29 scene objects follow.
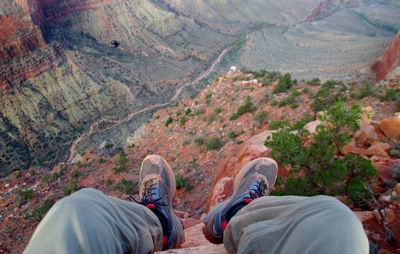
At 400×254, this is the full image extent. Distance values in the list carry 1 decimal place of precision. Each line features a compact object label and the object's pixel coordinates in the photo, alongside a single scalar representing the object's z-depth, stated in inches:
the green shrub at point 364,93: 256.4
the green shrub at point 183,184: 194.5
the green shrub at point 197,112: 363.6
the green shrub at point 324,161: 110.8
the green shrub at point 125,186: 242.1
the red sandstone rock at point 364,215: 87.1
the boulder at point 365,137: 147.3
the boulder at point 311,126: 169.3
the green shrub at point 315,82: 337.7
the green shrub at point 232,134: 262.8
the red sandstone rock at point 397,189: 91.0
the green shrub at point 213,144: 250.2
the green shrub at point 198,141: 276.9
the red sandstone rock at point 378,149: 129.3
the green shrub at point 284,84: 321.1
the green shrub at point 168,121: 388.3
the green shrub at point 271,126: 212.0
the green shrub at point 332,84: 309.7
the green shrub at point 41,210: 253.3
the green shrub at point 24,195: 295.7
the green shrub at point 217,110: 341.4
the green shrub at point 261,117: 259.1
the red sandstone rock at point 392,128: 148.0
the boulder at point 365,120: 167.8
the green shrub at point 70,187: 296.4
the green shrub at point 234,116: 302.0
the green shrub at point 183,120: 358.3
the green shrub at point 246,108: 297.5
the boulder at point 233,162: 140.9
